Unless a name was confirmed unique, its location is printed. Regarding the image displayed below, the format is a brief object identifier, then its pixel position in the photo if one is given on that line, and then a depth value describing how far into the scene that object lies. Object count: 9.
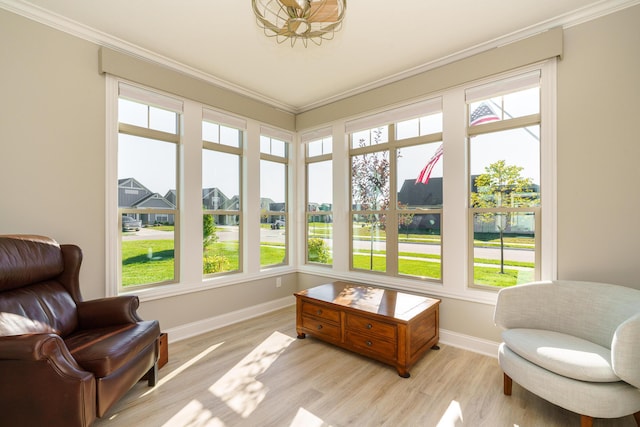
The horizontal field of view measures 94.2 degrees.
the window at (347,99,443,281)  3.27
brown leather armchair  1.53
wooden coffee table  2.44
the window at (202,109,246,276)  3.55
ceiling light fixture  1.64
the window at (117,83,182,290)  2.90
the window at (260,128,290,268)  4.14
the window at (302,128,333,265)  4.21
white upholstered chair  1.60
